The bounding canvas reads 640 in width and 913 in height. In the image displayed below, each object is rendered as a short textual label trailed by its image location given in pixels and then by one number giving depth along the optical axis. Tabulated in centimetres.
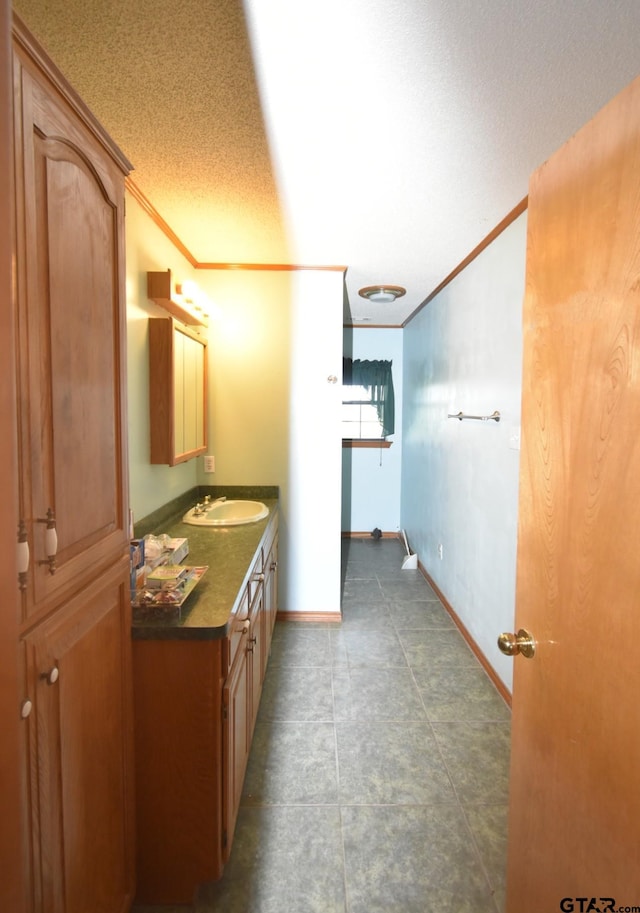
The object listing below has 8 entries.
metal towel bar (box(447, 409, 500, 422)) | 239
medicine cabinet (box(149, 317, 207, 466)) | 217
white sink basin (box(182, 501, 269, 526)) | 247
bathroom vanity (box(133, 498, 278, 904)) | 128
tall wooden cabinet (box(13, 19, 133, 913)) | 76
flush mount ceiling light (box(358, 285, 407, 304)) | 352
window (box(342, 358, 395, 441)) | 507
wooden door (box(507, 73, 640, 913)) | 68
